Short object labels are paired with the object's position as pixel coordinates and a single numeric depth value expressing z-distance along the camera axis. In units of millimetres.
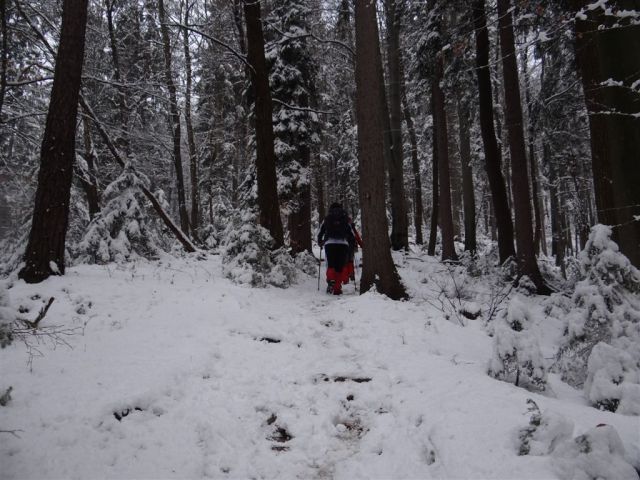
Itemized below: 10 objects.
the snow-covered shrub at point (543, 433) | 2428
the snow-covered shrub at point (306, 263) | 11273
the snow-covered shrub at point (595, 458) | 2100
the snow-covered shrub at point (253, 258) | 8859
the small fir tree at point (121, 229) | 9992
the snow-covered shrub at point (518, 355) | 3703
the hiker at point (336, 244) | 9570
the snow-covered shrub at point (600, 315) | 3416
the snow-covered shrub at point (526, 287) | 9602
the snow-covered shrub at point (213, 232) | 21533
